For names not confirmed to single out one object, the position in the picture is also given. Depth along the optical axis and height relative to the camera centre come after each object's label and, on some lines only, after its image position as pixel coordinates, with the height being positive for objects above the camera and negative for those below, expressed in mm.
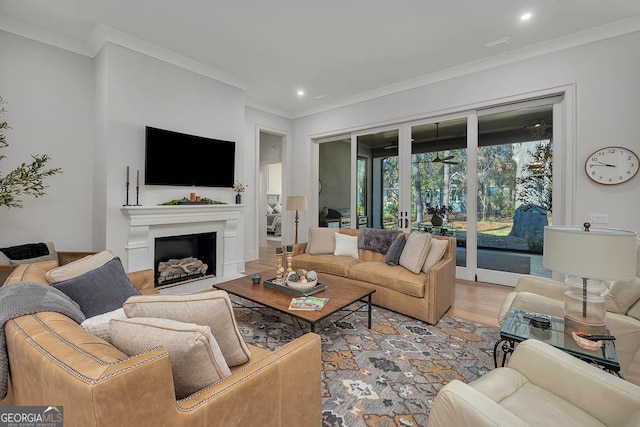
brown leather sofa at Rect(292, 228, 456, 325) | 2885 -718
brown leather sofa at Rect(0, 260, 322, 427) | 717 -499
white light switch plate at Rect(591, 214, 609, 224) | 3316 -29
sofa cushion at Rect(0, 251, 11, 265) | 2601 -438
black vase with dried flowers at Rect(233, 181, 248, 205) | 4750 +387
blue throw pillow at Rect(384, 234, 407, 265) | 3471 -435
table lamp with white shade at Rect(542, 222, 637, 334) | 1370 -225
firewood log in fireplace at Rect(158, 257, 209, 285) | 4000 -801
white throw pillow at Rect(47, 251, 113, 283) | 1701 -350
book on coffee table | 2352 -739
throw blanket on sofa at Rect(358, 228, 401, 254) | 3789 -331
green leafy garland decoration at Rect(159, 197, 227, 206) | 3977 +154
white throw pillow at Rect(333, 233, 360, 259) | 4016 -438
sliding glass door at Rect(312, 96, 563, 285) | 3980 +496
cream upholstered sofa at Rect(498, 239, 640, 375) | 1752 -629
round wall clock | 3178 +569
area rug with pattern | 1756 -1122
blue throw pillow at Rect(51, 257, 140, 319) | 1661 -467
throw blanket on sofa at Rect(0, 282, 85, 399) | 1032 -370
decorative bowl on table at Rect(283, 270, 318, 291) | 2707 -630
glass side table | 1414 -670
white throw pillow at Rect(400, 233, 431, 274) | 3158 -414
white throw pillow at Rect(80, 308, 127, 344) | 1148 -458
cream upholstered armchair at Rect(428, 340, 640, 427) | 993 -700
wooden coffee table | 2272 -741
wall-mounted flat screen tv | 3793 +747
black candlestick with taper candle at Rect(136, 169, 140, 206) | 3697 +329
